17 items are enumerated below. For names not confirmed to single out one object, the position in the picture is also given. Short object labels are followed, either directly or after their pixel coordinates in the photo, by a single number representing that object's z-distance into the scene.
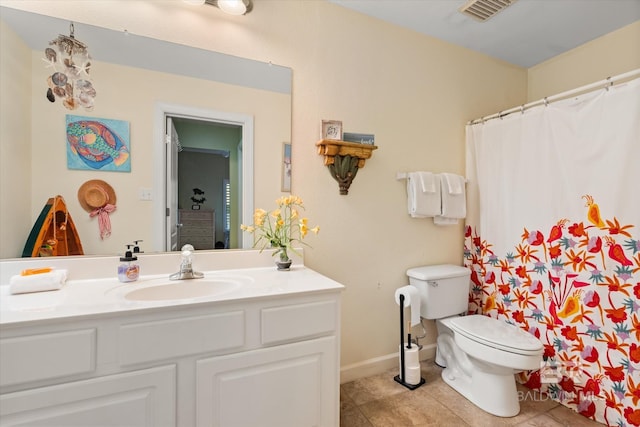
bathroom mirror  1.19
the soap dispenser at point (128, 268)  1.25
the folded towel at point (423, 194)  1.98
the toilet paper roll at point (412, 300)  1.84
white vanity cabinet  0.84
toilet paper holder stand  1.82
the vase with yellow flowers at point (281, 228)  1.55
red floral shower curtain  1.46
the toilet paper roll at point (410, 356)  1.84
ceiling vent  1.69
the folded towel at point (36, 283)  1.07
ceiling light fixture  1.47
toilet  1.52
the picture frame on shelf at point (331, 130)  1.75
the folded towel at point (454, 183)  2.07
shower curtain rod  1.45
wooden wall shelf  1.72
